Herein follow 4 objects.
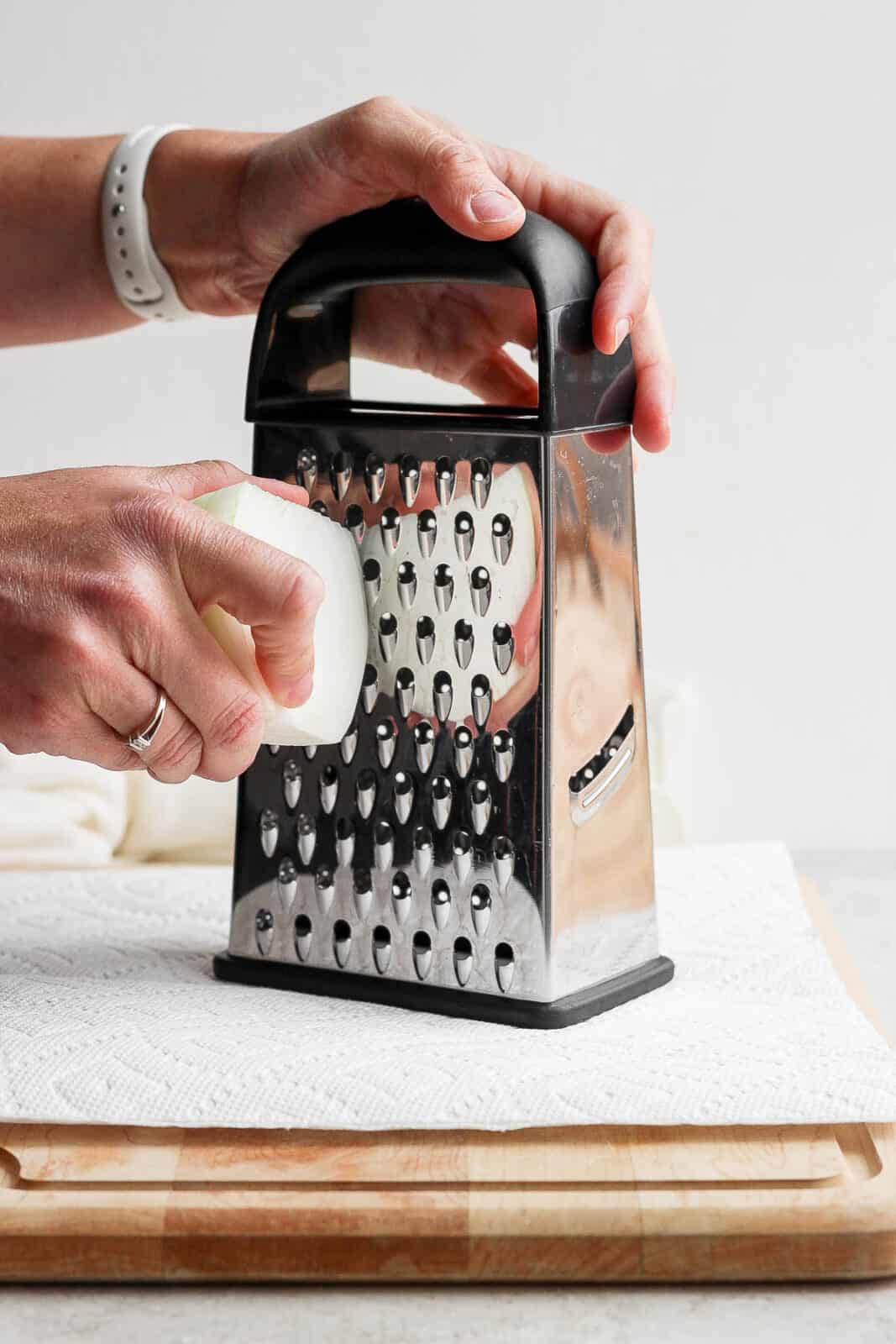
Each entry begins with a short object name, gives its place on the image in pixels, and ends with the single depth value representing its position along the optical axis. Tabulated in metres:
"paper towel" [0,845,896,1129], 0.69
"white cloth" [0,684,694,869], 1.25
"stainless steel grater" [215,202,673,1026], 0.79
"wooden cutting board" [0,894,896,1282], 0.62
